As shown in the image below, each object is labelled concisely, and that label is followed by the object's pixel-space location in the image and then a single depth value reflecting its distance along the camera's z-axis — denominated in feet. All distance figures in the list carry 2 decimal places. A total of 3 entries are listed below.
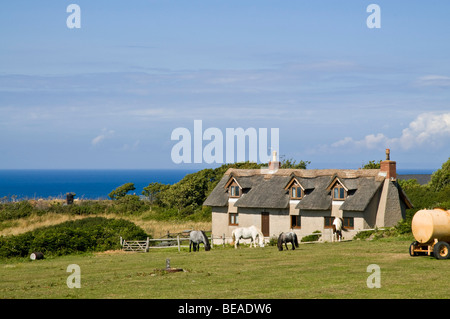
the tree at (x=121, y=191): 382.92
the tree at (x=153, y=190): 330.05
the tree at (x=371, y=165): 278.26
